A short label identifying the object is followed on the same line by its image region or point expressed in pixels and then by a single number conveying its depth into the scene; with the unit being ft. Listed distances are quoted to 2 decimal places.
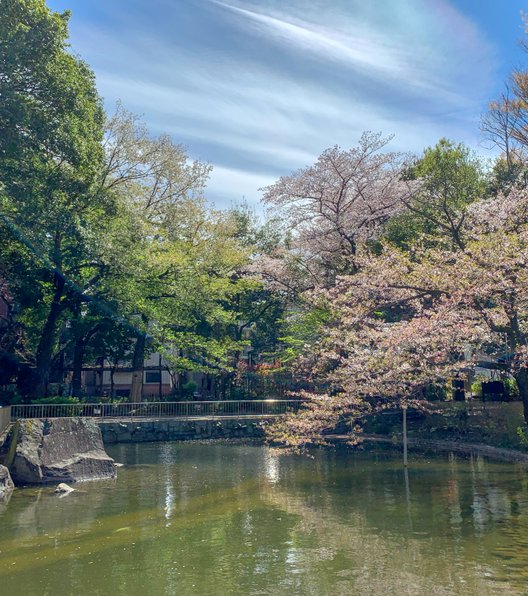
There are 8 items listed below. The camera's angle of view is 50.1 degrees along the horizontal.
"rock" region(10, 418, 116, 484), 50.85
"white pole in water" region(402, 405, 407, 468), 59.62
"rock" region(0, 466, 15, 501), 44.80
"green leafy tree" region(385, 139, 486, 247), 93.71
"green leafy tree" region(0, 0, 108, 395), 59.41
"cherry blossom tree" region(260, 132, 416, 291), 96.37
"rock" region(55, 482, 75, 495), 47.52
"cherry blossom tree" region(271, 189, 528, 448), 49.84
